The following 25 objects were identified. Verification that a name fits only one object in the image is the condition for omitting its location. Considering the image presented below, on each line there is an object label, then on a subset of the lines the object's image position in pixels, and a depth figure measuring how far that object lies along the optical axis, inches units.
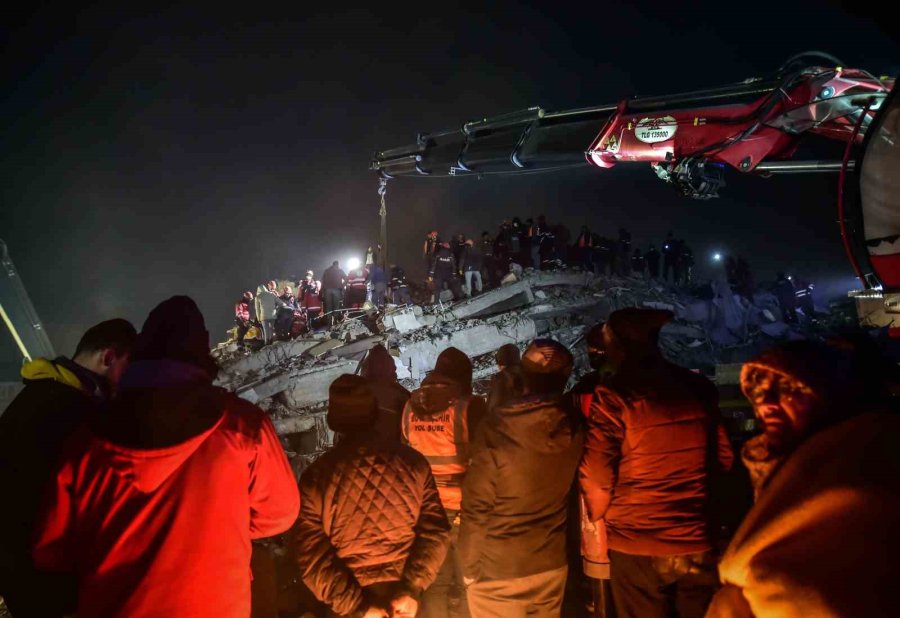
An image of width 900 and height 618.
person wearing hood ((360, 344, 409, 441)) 187.9
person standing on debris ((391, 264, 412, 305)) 681.5
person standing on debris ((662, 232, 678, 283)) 731.8
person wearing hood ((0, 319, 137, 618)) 82.1
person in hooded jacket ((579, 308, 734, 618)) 104.7
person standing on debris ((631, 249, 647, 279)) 753.6
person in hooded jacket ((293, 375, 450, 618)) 94.0
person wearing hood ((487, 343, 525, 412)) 125.3
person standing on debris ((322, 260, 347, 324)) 641.0
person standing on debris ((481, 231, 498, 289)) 666.8
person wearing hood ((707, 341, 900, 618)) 38.3
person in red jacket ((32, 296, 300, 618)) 69.6
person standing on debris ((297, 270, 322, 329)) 687.7
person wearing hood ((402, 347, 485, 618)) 146.9
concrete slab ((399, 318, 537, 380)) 541.0
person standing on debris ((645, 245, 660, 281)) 743.7
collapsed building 538.6
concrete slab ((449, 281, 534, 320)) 589.6
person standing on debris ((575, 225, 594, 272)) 685.3
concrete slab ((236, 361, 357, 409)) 541.0
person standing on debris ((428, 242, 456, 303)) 633.0
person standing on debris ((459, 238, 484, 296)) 650.2
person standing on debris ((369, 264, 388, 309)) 639.8
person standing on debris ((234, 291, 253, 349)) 703.1
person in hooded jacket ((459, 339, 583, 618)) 114.3
